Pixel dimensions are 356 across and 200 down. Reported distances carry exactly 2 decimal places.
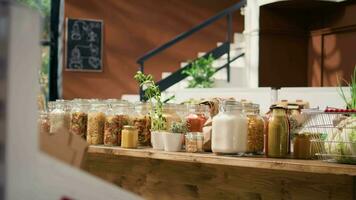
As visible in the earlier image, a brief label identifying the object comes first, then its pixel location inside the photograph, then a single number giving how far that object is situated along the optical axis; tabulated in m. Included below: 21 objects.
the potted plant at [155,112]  2.81
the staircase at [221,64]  8.46
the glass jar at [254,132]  2.50
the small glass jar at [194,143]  2.64
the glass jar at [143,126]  2.99
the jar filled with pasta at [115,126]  3.02
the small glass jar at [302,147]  2.42
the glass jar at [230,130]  2.45
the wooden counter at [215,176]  2.29
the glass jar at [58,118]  3.15
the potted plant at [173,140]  2.72
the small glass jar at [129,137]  2.87
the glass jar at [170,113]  2.90
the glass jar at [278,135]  2.42
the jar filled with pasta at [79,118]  3.16
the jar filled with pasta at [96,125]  3.09
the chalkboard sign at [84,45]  9.01
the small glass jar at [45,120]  3.02
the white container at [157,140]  2.79
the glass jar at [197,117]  2.85
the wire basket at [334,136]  2.20
